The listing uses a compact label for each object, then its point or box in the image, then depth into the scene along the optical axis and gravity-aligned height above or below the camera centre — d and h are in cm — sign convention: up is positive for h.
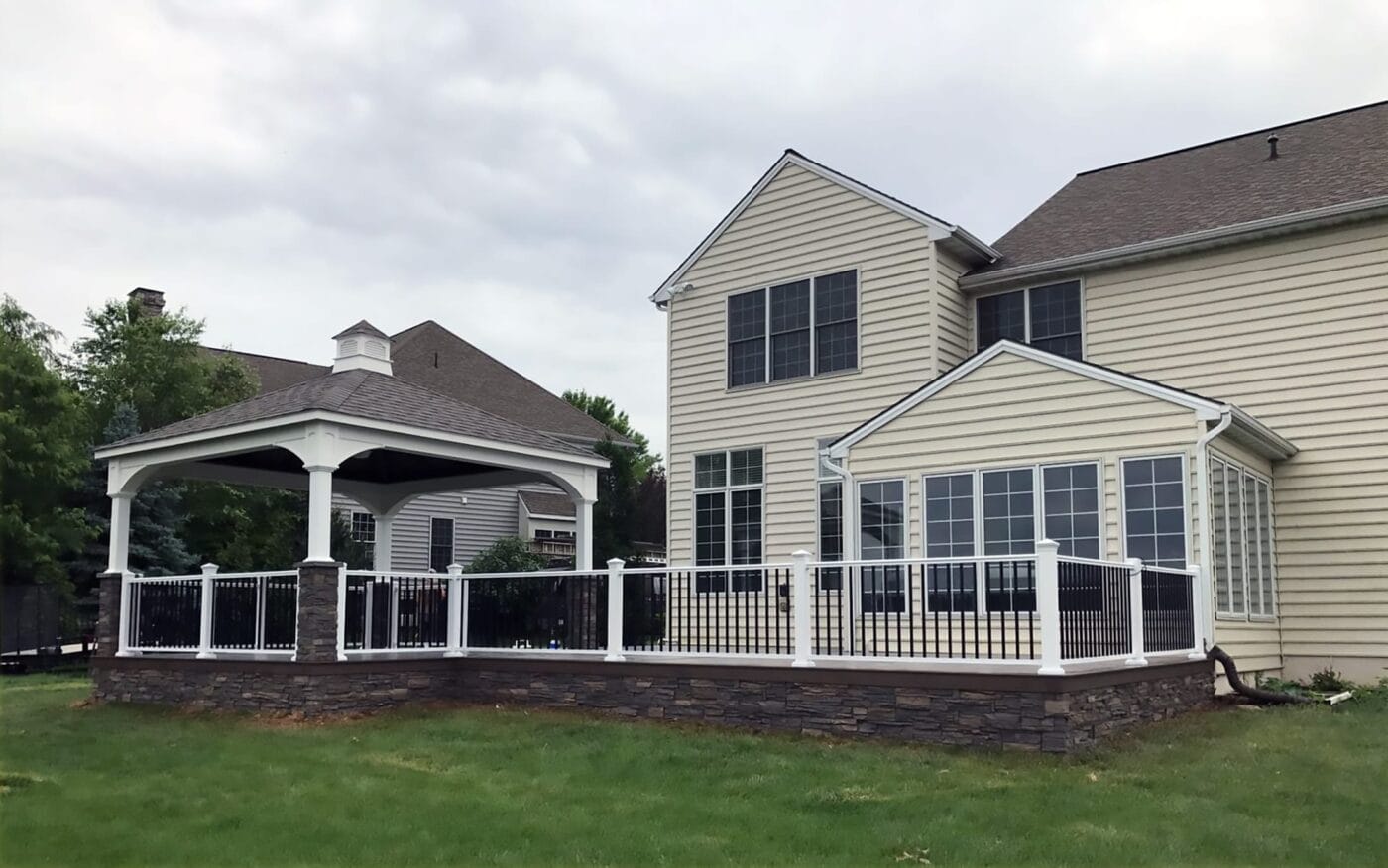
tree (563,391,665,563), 2802 +106
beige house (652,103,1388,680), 1277 +207
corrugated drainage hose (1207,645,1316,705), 1219 -137
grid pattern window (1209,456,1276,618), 1259 +11
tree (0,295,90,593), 2328 +169
